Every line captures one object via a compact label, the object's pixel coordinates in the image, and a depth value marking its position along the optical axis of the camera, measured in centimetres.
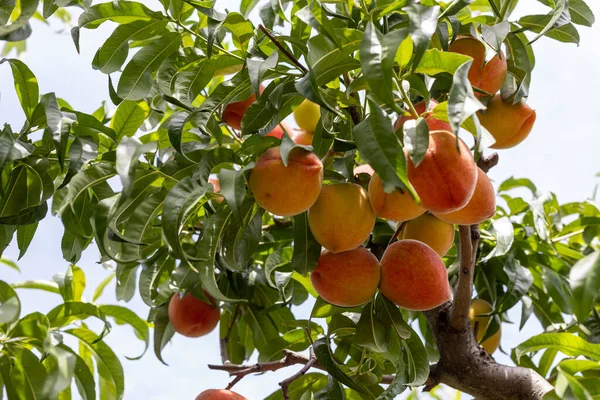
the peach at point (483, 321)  242
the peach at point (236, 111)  224
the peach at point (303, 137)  237
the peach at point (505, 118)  217
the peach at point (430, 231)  219
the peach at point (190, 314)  241
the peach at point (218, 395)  221
